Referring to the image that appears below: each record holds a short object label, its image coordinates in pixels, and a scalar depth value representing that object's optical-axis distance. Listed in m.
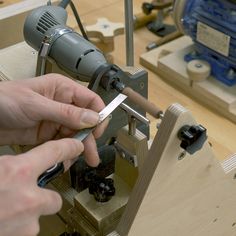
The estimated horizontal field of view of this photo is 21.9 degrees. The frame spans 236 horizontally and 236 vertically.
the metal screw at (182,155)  0.67
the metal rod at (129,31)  0.95
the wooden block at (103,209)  0.75
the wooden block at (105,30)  1.13
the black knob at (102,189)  0.75
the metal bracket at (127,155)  0.74
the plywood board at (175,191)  0.65
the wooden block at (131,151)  0.74
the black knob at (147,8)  1.28
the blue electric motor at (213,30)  1.05
